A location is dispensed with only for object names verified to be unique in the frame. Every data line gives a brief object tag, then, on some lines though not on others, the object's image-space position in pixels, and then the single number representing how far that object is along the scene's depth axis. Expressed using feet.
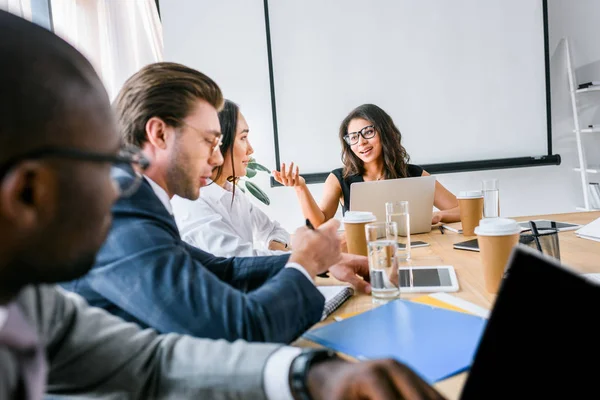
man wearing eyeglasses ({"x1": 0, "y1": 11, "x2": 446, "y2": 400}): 1.41
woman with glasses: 8.53
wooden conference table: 2.67
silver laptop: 5.75
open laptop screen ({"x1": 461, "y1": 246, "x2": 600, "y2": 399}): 1.32
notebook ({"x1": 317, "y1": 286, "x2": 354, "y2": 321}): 3.10
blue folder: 2.20
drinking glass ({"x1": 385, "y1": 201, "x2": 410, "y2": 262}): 4.39
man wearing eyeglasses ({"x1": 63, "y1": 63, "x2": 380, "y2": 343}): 2.45
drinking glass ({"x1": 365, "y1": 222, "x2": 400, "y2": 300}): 3.24
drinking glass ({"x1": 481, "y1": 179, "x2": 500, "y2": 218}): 5.16
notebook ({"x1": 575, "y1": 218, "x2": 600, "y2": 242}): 4.59
